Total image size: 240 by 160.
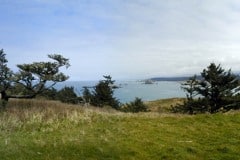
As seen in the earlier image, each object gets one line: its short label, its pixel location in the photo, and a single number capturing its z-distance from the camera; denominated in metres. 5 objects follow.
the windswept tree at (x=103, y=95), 25.32
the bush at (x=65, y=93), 27.99
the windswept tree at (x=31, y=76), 12.14
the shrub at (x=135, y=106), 25.88
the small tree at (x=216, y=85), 20.57
